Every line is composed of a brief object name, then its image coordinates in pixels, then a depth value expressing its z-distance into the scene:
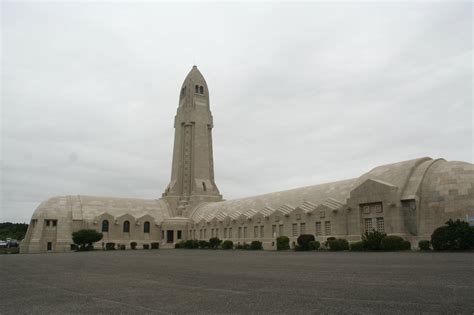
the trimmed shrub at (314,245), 36.59
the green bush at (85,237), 50.53
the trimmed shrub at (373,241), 31.31
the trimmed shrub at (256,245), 46.25
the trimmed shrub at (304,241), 36.75
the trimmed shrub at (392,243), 30.58
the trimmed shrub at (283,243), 41.06
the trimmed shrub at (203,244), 54.09
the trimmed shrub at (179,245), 61.09
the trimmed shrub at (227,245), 49.69
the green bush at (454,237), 26.23
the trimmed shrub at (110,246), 56.45
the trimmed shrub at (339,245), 33.69
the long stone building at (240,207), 34.44
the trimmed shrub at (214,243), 52.44
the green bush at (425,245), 29.38
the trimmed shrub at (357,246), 32.25
